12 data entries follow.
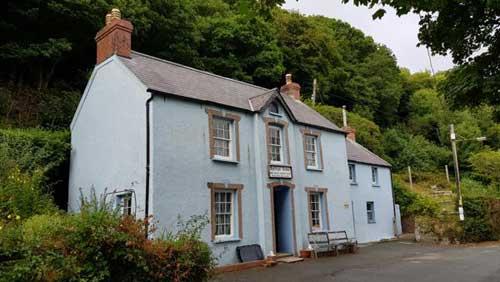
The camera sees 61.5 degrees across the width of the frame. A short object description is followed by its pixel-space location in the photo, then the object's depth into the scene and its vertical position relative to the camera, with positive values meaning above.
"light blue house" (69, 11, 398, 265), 14.90 +2.83
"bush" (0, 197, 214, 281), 7.19 -0.46
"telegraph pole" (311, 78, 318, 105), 40.03 +12.47
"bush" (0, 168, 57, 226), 13.19 +1.11
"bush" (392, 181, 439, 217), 30.73 +1.10
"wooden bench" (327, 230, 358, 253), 19.79 -1.04
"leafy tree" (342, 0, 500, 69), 6.38 +3.07
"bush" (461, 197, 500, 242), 23.97 -0.36
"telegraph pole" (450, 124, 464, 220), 23.47 +0.47
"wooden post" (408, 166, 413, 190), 45.74 +4.47
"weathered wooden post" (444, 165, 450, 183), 49.81 +5.04
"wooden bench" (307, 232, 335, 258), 18.87 -0.98
